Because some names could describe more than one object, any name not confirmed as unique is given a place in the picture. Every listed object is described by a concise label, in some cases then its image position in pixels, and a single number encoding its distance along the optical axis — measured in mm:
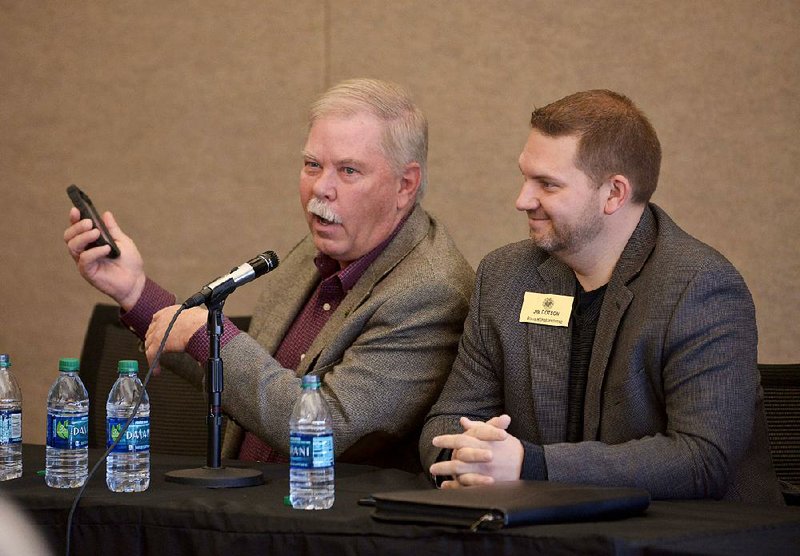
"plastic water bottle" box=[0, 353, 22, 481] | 5260
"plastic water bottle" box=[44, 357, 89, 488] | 5199
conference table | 4699
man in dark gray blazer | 5138
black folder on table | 4740
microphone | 5115
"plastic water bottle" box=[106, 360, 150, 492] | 5135
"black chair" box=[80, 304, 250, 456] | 6004
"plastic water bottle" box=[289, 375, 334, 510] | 4943
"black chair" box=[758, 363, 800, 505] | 5482
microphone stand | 5132
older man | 5467
